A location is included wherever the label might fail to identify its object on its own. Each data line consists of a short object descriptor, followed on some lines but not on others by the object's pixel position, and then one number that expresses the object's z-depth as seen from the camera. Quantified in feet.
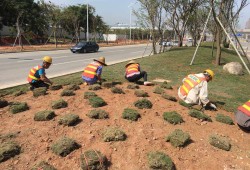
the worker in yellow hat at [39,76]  23.17
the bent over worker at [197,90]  20.66
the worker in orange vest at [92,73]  24.66
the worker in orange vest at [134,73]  27.53
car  89.45
